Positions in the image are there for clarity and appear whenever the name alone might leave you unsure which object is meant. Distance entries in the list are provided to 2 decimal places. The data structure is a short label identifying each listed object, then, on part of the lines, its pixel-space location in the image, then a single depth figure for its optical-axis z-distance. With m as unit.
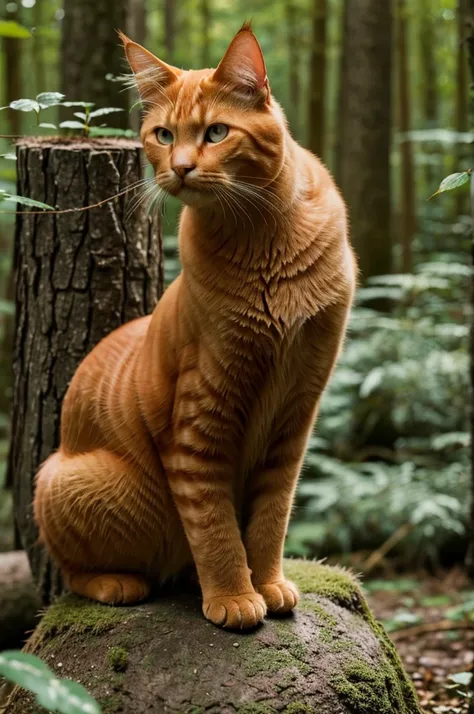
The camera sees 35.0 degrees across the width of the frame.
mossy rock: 2.28
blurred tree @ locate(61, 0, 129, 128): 4.32
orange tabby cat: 2.27
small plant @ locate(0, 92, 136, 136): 2.36
